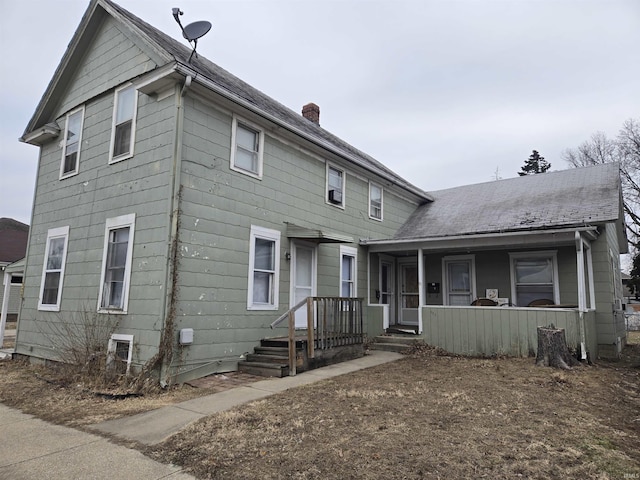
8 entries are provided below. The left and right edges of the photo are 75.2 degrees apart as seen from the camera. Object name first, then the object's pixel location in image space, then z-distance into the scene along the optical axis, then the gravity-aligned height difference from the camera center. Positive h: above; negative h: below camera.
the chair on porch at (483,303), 11.05 +0.00
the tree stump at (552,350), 7.99 -0.87
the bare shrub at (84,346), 7.10 -0.99
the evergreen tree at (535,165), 41.44 +13.87
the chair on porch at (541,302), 10.79 +0.05
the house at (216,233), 7.35 +1.50
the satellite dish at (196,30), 7.83 +5.01
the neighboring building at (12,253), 20.58 +2.08
